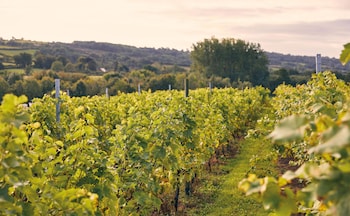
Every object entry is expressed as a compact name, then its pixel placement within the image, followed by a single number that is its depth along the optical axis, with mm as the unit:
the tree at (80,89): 37812
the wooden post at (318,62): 9122
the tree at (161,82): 43812
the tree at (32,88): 34750
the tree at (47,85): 36812
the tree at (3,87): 33653
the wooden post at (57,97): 6836
